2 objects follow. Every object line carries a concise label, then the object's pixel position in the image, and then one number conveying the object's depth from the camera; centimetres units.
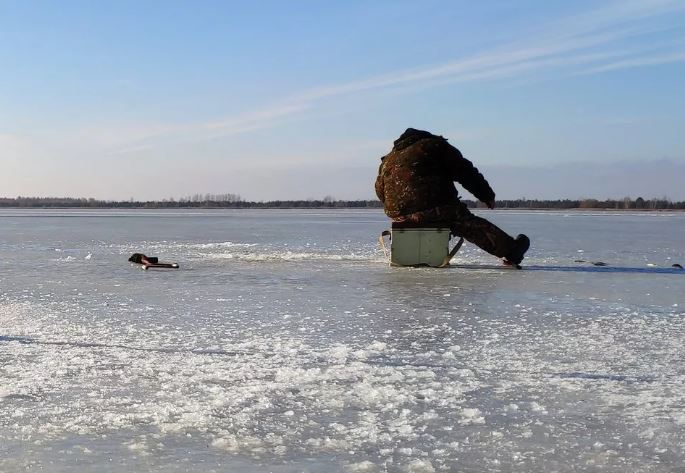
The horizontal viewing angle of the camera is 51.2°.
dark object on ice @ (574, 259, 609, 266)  1037
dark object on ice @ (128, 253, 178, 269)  973
